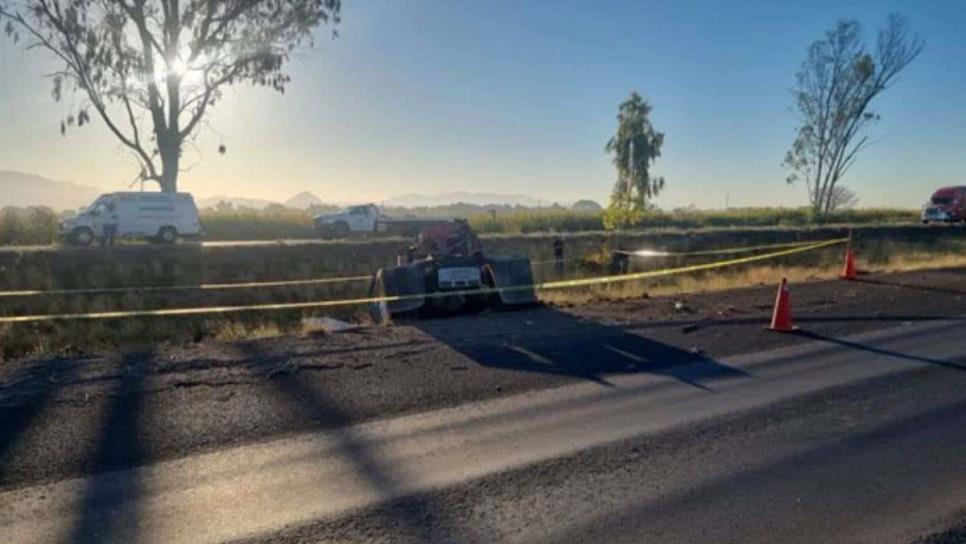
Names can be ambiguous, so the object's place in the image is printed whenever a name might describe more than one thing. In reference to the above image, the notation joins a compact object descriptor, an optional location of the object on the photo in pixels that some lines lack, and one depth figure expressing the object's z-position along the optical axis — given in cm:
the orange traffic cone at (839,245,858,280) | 1853
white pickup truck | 4238
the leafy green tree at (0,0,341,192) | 3462
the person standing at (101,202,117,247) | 3083
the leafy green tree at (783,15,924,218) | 5678
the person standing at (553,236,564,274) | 2447
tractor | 1330
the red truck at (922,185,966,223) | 4444
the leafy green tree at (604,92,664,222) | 6688
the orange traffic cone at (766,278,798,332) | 1108
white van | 3050
